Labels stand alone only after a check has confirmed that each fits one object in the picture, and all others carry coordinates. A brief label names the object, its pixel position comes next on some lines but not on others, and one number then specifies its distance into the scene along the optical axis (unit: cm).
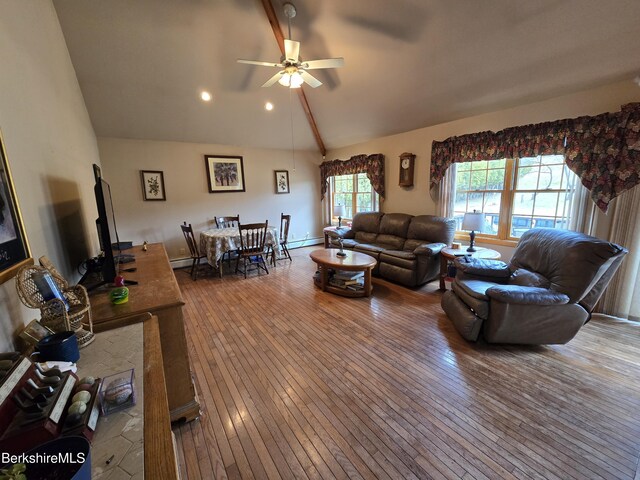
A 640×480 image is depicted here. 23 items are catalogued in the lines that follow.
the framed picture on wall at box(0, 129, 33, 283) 102
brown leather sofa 379
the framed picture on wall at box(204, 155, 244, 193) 541
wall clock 466
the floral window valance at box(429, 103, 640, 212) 255
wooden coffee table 347
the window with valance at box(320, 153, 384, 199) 523
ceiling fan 267
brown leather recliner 213
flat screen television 163
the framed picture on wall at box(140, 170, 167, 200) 485
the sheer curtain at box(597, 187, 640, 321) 265
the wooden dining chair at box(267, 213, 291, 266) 513
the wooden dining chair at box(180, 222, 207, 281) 429
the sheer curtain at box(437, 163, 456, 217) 417
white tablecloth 445
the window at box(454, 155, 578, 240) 320
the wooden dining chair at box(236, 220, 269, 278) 450
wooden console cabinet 141
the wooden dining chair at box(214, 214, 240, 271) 535
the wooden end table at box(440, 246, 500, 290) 324
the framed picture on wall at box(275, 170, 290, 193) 622
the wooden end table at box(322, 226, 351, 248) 522
